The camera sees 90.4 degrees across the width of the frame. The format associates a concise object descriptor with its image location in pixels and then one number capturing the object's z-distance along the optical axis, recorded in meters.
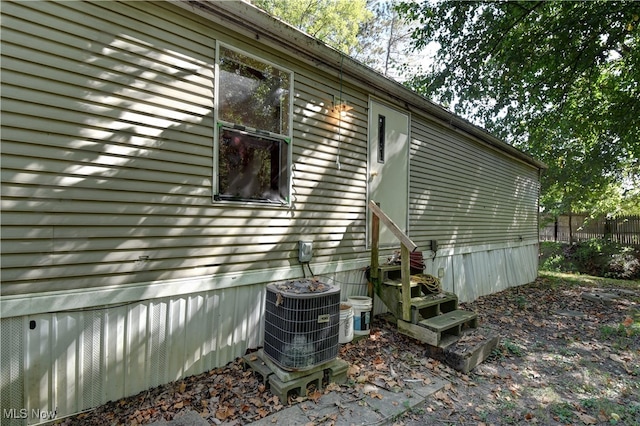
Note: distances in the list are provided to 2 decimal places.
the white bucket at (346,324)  3.88
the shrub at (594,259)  11.93
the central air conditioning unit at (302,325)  2.89
